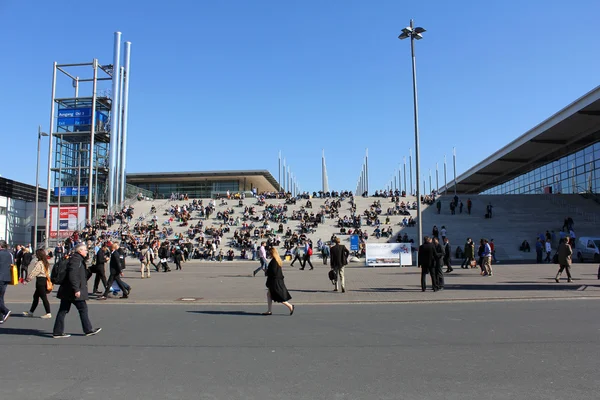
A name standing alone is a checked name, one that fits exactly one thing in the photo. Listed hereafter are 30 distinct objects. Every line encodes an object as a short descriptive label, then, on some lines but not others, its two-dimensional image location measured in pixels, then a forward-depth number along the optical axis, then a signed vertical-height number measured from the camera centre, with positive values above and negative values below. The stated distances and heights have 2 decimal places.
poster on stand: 26.47 -0.78
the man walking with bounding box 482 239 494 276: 18.84 -0.75
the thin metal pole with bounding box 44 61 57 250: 45.22 +10.95
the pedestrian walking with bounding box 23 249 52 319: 10.33 -0.78
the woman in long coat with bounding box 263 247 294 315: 9.91 -0.91
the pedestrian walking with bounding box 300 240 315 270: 25.44 -0.77
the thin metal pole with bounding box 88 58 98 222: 47.75 +9.99
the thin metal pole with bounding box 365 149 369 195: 77.31 +10.59
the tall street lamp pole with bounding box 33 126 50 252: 43.42 +7.13
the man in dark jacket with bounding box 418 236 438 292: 13.82 -0.58
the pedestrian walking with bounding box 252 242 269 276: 20.73 -0.70
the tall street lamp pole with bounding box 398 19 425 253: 23.92 +8.98
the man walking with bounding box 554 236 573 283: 15.42 -0.52
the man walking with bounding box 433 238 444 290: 14.34 -0.94
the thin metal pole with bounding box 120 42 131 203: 53.47 +15.73
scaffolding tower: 50.78 +10.76
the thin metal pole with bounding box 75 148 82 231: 46.47 +7.69
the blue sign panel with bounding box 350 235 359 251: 33.94 -0.15
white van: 26.38 -0.56
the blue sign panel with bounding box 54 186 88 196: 50.75 +5.25
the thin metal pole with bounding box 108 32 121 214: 51.34 +12.76
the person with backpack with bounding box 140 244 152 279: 21.69 -0.78
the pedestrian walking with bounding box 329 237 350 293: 14.05 -0.56
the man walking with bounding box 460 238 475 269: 21.94 -0.60
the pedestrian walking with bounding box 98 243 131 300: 13.22 -0.85
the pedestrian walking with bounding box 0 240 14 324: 9.43 -0.70
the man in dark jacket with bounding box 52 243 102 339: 7.79 -0.90
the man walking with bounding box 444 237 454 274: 20.86 -0.69
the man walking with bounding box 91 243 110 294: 13.41 -0.71
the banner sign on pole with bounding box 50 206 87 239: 46.31 +1.93
